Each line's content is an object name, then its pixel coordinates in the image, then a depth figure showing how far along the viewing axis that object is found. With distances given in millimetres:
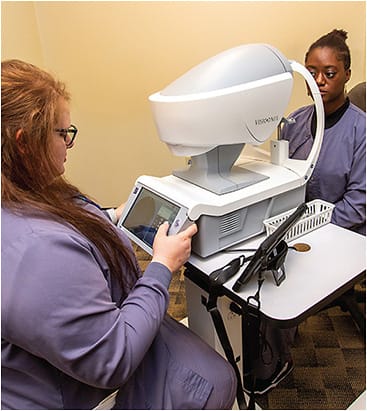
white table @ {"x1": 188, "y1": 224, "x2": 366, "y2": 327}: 848
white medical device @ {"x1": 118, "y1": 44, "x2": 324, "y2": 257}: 960
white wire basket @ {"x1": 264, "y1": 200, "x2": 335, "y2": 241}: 1094
